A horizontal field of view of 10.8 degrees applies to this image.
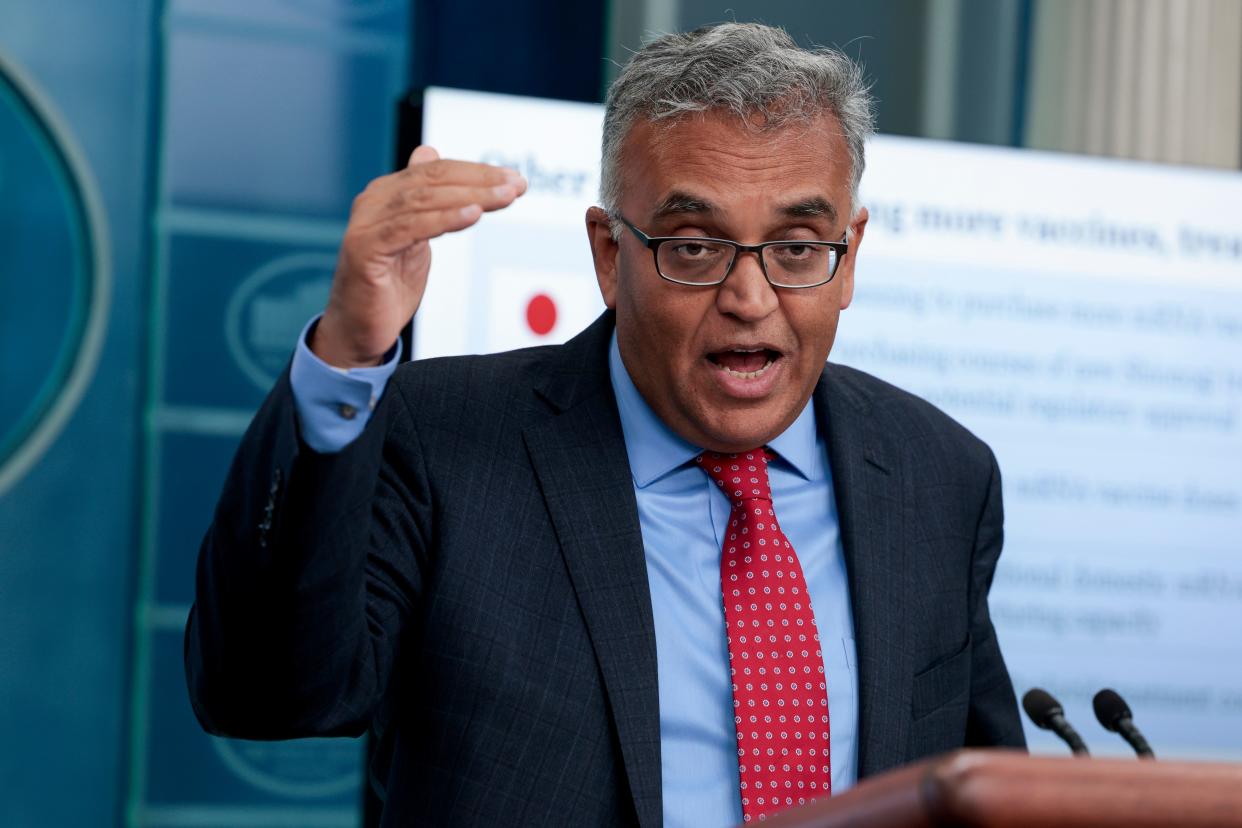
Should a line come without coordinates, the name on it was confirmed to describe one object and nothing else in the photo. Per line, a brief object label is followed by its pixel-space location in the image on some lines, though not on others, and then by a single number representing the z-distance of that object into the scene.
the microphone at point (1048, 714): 4.24
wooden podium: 2.60
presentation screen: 5.02
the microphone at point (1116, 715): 4.25
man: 4.07
